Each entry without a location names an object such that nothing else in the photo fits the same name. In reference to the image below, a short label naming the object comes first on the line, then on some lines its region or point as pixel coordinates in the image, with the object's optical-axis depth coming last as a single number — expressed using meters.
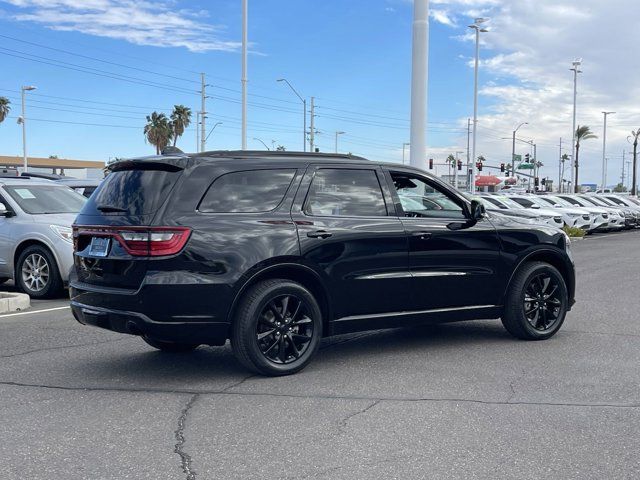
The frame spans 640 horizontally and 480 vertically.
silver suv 10.45
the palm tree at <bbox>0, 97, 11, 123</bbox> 74.81
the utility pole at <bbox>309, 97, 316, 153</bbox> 62.94
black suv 5.53
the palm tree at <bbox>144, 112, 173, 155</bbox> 76.25
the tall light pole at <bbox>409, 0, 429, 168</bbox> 18.92
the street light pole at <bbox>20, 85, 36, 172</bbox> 51.84
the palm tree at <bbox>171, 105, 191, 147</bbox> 76.81
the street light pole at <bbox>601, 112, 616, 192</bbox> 73.60
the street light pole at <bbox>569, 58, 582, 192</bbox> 55.77
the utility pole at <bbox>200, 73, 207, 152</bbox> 48.91
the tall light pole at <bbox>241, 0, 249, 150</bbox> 25.92
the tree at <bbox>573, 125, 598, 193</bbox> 83.84
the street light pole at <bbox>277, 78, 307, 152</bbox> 55.62
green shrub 26.80
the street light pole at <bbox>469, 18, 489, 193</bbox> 43.69
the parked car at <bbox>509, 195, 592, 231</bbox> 27.34
